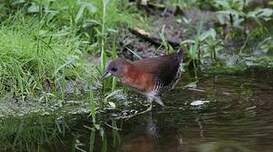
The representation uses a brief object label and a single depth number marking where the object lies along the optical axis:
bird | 12.96
